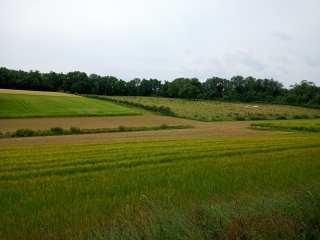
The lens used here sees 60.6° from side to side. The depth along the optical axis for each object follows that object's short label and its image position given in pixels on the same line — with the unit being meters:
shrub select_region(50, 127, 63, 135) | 37.64
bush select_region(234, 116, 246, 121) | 66.62
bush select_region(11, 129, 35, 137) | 34.75
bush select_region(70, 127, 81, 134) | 38.86
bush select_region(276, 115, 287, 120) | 70.81
